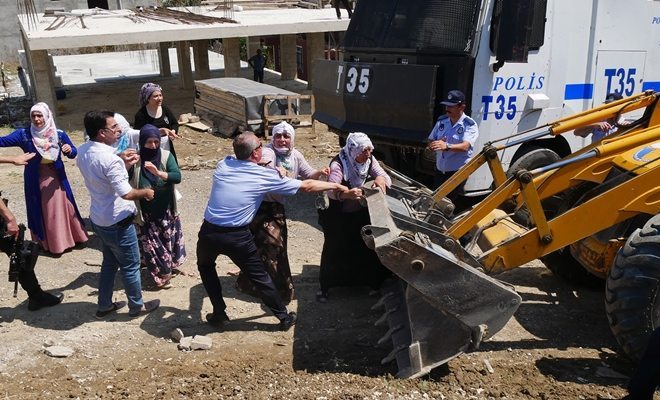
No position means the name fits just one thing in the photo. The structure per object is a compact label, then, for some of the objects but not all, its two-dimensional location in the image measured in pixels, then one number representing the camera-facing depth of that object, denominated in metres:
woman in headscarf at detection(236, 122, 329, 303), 5.04
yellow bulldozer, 3.79
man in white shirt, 4.57
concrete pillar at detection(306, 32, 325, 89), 16.99
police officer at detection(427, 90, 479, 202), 5.60
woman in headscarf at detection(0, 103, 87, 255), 5.93
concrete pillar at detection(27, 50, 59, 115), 13.33
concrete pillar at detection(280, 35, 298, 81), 18.00
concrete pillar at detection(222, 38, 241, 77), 16.03
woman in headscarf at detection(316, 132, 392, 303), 4.89
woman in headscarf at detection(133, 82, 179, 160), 5.89
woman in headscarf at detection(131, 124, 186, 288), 5.25
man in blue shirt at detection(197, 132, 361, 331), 4.48
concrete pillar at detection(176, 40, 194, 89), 18.05
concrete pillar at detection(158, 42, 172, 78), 20.67
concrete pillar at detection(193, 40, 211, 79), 17.73
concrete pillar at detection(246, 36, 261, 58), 26.09
